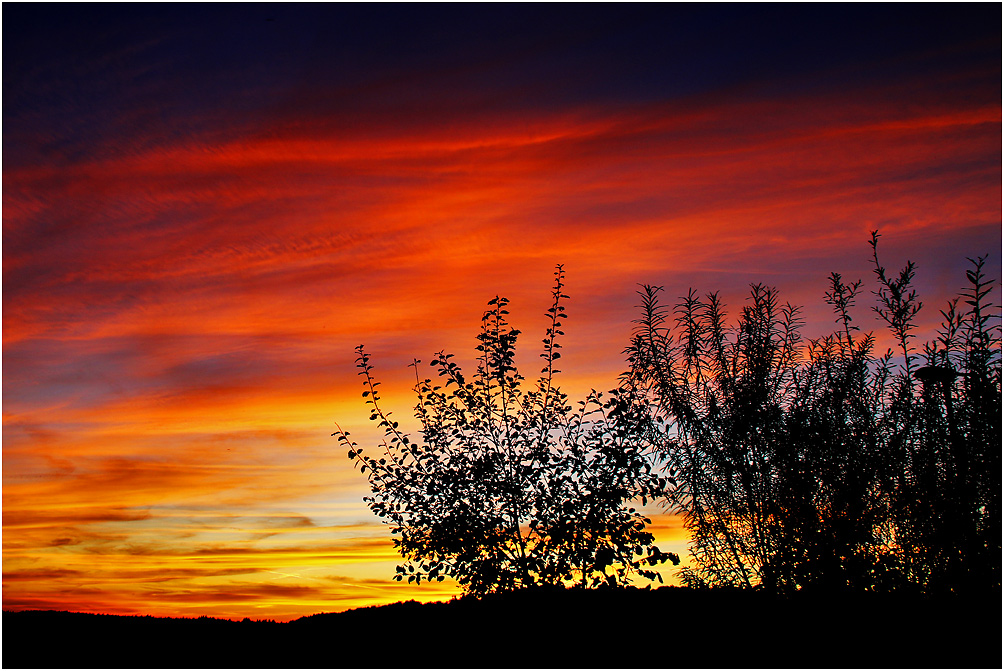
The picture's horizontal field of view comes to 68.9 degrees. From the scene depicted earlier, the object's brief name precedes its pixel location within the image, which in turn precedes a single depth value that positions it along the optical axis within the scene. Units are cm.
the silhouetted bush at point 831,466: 1172
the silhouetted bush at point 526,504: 1066
